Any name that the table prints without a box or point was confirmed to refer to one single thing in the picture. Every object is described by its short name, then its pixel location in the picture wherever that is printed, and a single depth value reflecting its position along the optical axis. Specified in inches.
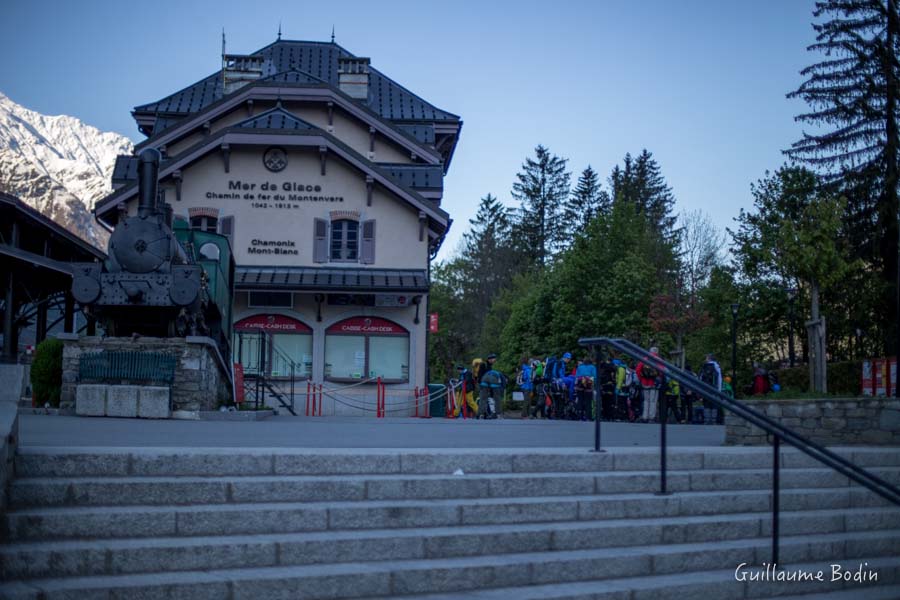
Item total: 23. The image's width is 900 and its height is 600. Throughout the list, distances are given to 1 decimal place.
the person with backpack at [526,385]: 1102.9
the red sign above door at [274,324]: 1304.1
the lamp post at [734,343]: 1079.2
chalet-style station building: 1306.6
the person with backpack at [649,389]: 953.5
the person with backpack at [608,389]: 1016.2
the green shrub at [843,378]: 1360.7
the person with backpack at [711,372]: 917.2
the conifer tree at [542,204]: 3218.5
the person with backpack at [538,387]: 1119.0
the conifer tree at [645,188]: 3011.8
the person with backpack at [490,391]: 1002.1
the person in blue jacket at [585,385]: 957.2
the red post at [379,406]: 1186.0
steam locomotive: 720.3
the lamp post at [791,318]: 1603.3
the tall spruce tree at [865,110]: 1588.3
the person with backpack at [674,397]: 968.8
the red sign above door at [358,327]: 1317.7
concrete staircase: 256.2
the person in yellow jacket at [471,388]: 1082.6
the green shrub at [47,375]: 717.9
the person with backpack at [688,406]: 976.3
